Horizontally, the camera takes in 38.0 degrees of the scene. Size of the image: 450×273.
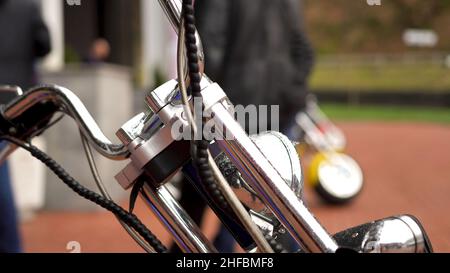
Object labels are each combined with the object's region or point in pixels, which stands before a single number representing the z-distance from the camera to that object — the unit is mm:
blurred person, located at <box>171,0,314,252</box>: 2986
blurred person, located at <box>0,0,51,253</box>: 3613
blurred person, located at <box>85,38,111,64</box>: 6949
